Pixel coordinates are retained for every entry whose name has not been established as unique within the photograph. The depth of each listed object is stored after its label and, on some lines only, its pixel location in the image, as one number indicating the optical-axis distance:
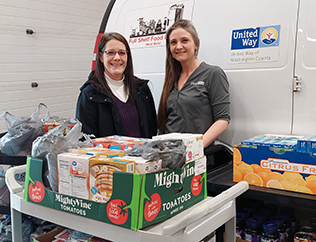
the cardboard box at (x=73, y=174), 1.17
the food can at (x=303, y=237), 1.88
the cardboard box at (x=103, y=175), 1.10
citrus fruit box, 1.65
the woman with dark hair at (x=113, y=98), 2.21
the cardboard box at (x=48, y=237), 1.50
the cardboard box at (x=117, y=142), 1.40
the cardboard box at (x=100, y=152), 1.22
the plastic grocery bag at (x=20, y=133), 1.96
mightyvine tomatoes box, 1.07
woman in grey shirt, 2.18
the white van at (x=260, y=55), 2.06
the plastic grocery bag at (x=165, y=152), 1.15
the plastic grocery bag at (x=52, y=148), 1.27
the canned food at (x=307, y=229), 1.98
